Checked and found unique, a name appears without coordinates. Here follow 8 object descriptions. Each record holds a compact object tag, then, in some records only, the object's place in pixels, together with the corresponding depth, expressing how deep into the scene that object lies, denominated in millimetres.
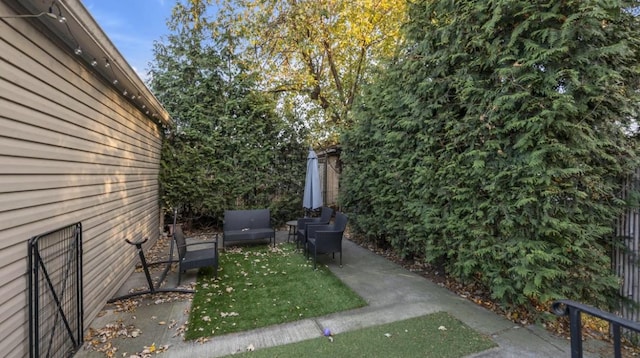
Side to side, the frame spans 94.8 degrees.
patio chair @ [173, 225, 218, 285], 4578
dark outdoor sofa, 6637
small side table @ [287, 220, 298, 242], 7138
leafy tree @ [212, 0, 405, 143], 8555
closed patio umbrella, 7945
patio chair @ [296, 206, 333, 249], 6605
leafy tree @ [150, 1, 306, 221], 8227
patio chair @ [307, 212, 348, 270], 5336
